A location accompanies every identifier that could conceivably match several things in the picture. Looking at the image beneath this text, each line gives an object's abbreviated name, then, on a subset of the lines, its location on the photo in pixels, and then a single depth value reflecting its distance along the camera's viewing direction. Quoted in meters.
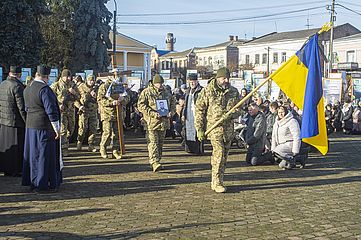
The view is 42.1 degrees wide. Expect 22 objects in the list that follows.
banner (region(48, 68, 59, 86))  18.39
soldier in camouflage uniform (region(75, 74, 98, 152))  12.14
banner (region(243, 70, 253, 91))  28.60
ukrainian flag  8.52
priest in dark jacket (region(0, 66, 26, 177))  8.95
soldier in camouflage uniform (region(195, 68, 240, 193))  8.25
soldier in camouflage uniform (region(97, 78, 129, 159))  11.27
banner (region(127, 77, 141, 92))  22.50
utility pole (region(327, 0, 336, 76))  42.32
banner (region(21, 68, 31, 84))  16.95
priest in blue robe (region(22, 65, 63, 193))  7.75
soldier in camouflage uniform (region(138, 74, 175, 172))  9.96
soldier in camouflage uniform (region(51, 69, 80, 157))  11.40
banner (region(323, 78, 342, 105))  22.97
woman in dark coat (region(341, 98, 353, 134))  19.64
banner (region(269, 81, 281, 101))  21.71
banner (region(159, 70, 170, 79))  34.62
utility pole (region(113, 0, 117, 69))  33.78
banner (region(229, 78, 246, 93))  24.17
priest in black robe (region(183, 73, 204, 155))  12.04
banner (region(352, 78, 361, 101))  26.23
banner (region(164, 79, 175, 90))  26.08
